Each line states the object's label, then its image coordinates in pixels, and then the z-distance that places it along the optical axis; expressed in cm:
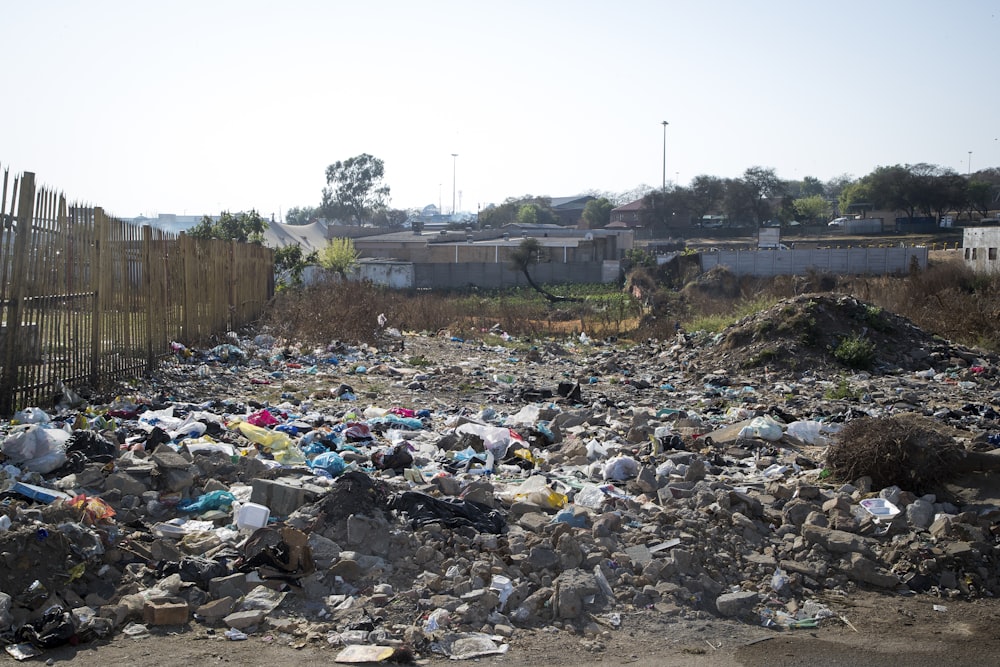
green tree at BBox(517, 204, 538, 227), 7850
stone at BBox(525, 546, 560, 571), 455
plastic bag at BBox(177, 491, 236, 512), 512
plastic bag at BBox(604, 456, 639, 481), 624
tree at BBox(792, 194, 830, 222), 6300
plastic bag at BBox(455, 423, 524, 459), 696
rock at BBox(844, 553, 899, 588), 471
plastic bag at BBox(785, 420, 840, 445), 752
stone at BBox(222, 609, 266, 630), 396
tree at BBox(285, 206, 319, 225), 9200
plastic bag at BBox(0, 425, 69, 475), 540
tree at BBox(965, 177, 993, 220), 5431
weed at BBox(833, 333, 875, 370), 1245
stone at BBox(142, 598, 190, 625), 394
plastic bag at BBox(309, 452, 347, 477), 603
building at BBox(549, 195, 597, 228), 8756
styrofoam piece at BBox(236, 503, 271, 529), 479
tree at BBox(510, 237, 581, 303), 3900
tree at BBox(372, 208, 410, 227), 8619
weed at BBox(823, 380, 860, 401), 1038
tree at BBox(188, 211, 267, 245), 2991
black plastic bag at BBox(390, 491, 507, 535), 493
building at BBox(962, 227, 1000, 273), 3092
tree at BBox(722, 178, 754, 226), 6259
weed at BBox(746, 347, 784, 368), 1269
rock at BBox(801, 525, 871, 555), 494
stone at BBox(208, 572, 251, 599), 421
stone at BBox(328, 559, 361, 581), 440
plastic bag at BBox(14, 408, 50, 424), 634
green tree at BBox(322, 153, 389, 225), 8519
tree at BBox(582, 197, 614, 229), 7838
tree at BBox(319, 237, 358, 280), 3317
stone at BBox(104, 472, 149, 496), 517
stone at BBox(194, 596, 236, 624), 404
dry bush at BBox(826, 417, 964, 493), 572
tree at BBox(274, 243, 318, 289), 2612
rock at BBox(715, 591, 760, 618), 432
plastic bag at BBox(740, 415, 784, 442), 748
